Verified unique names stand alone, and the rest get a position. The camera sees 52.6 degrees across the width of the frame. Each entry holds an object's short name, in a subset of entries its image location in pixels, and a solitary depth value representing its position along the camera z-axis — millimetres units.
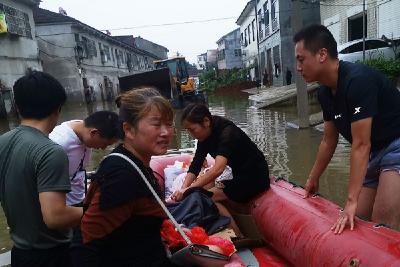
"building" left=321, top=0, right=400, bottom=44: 15314
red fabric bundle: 2314
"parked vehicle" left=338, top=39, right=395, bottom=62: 15086
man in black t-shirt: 2535
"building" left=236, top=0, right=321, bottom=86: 23922
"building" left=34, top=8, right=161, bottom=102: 27922
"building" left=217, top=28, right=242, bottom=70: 58072
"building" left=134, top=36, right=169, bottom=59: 61250
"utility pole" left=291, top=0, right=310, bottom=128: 9883
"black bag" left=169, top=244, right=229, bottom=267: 1971
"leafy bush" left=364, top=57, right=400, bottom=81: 12195
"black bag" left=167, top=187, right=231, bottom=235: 3347
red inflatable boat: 2322
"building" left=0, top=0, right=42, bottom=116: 20438
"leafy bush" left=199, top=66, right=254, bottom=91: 33844
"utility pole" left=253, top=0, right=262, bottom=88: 33000
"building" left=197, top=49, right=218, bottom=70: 90125
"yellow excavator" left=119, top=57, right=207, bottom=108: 15859
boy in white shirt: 3018
